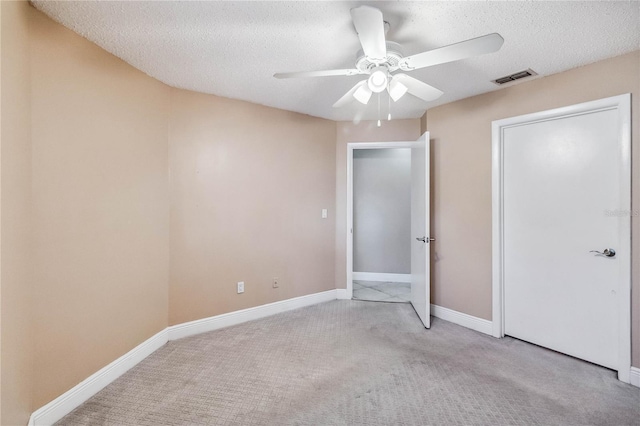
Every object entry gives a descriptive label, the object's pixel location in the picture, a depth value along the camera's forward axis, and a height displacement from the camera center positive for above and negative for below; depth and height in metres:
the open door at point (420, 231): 2.99 -0.21
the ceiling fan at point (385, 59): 1.34 +0.84
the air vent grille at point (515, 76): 2.40 +1.13
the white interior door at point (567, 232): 2.21 -0.17
